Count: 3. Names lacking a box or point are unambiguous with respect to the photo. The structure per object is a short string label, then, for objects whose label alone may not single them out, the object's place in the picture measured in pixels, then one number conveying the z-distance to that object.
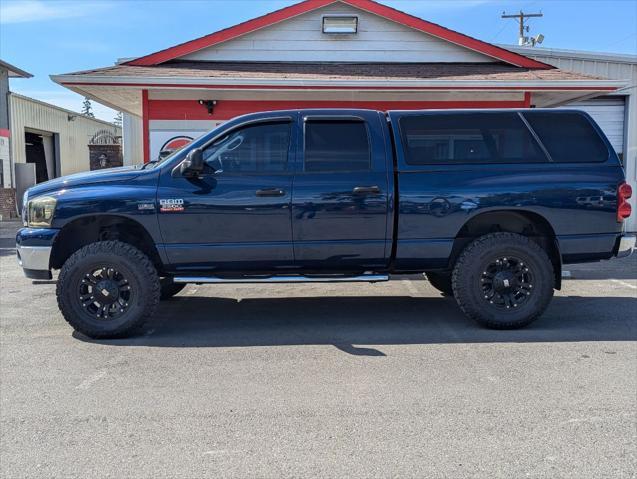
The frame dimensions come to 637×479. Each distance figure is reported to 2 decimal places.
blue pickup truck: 5.69
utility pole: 37.97
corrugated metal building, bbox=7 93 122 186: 24.25
